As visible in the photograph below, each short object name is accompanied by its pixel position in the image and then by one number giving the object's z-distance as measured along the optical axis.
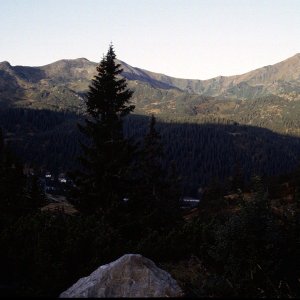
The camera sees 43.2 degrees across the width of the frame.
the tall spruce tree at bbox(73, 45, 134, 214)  20.53
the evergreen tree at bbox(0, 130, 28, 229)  33.39
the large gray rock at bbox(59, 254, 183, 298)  8.24
